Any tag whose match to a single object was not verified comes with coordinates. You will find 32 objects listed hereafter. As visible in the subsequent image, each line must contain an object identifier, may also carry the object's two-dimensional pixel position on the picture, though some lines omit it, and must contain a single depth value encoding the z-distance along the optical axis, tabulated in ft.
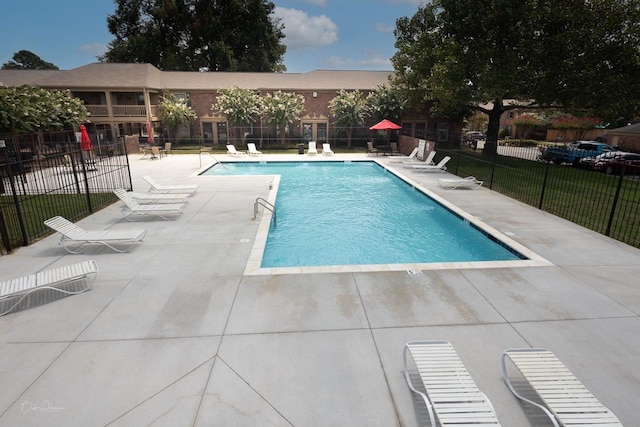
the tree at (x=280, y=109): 90.33
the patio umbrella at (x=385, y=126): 83.56
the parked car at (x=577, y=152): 71.99
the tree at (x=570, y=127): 139.67
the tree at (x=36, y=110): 51.74
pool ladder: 32.96
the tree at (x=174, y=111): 90.53
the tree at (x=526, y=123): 152.66
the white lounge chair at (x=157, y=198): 36.11
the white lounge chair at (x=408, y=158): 74.30
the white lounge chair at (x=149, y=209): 32.46
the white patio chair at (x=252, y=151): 82.43
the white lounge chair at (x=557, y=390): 10.32
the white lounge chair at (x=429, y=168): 58.85
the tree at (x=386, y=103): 92.14
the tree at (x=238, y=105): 90.27
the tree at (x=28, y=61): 286.05
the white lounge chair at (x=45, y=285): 17.42
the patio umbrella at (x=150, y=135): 84.43
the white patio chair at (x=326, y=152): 84.02
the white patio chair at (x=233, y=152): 80.84
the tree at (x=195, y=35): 145.59
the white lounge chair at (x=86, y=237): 24.79
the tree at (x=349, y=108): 93.15
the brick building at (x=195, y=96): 97.25
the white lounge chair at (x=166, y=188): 40.14
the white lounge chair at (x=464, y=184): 47.64
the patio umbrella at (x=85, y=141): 58.61
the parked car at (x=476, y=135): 136.98
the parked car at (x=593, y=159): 64.44
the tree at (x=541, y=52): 55.77
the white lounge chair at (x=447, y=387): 10.26
